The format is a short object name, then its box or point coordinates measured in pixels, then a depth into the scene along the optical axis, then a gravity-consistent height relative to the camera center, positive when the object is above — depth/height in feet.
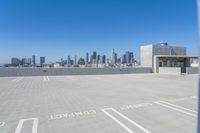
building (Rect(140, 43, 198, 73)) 69.39 +3.74
